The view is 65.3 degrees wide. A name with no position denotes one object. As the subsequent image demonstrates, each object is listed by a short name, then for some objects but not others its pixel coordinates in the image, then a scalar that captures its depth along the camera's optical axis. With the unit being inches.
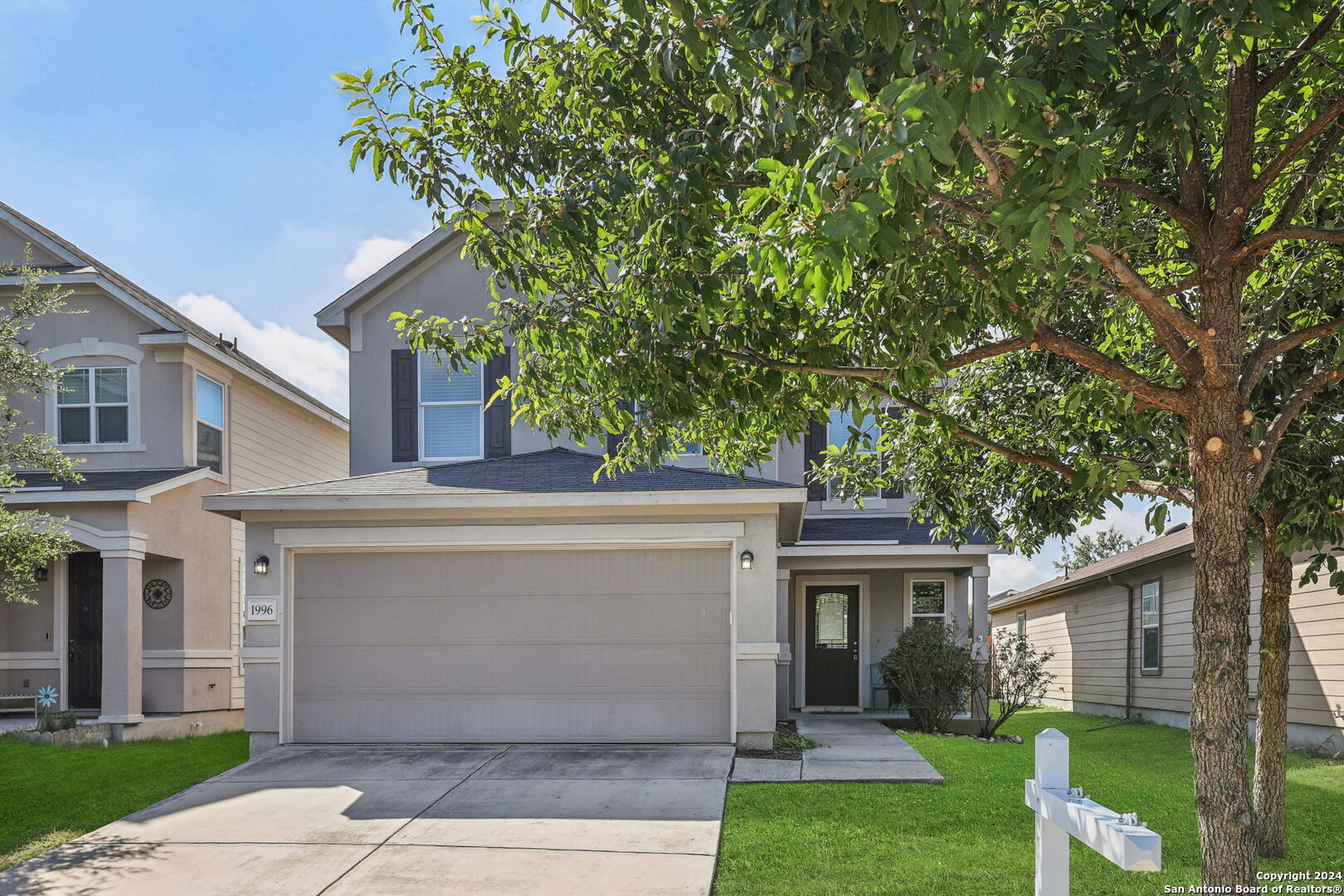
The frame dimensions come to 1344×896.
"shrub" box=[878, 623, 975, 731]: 535.2
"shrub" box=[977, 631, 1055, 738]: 540.4
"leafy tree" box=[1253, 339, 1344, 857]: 244.2
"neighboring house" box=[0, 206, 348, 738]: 574.9
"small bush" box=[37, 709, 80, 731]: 507.5
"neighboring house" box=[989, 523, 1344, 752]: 469.7
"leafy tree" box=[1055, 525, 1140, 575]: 1486.2
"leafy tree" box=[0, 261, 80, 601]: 395.5
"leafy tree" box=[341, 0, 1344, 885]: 127.8
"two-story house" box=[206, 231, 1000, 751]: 428.5
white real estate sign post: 117.7
